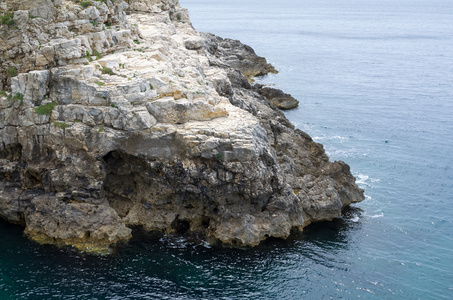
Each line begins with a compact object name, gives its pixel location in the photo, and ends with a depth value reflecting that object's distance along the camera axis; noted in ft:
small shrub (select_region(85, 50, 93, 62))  150.61
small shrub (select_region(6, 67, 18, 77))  146.41
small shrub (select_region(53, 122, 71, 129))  139.13
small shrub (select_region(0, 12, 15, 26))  146.20
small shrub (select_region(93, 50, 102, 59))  154.39
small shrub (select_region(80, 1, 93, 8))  157.17
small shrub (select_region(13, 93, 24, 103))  143.02
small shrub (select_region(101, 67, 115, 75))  147.20
